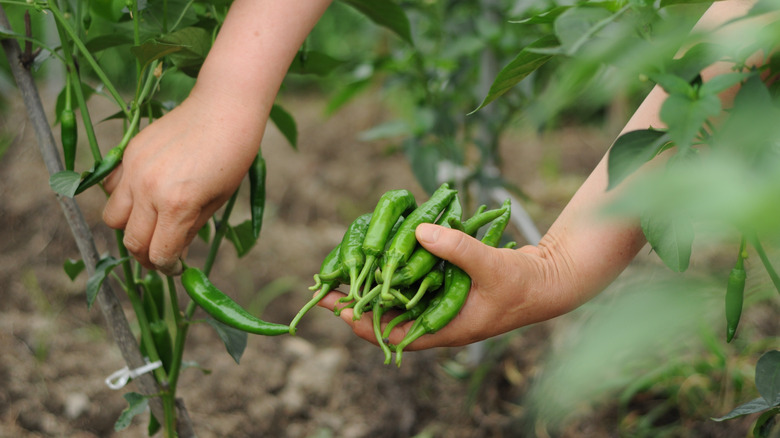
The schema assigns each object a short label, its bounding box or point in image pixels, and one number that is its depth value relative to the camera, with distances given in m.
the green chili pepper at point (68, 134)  1.03
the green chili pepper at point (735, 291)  0.78
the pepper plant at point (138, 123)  0.96
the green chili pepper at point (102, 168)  0.95
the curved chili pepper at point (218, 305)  0.99
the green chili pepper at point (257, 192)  1.16
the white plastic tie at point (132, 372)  1.13
